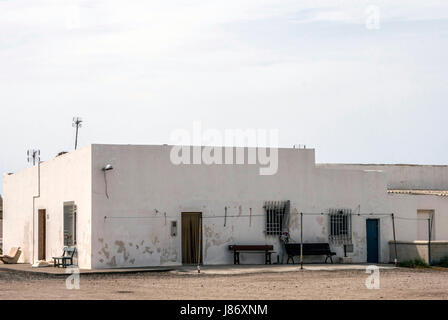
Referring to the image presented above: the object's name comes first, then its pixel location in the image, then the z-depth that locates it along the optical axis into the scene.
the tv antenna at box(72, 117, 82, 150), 50.62
